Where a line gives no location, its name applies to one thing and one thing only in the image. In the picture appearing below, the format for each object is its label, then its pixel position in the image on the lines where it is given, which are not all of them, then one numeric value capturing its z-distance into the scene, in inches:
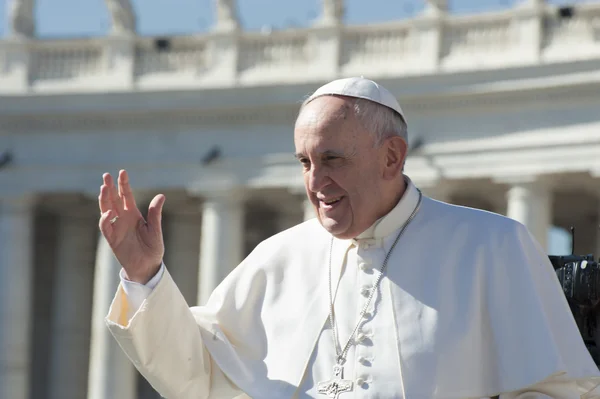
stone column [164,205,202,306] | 2139.5
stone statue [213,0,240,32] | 2034.9
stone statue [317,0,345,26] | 1958.7
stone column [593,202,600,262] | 1880.7
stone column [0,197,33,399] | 1993.1
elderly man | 371.6
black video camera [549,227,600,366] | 440.8
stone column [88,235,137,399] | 1963.6
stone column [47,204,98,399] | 2180.1
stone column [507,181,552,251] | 1758.1
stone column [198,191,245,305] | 1920.5
